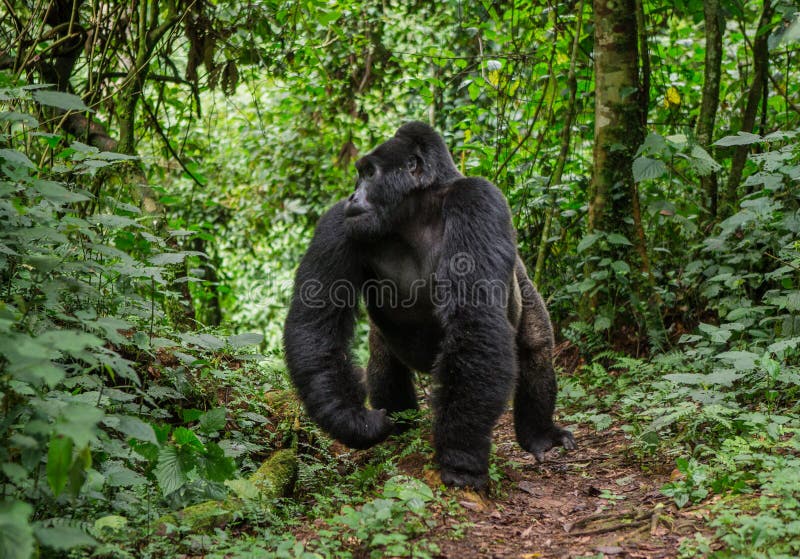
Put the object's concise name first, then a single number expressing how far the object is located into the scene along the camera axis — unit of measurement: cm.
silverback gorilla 363
